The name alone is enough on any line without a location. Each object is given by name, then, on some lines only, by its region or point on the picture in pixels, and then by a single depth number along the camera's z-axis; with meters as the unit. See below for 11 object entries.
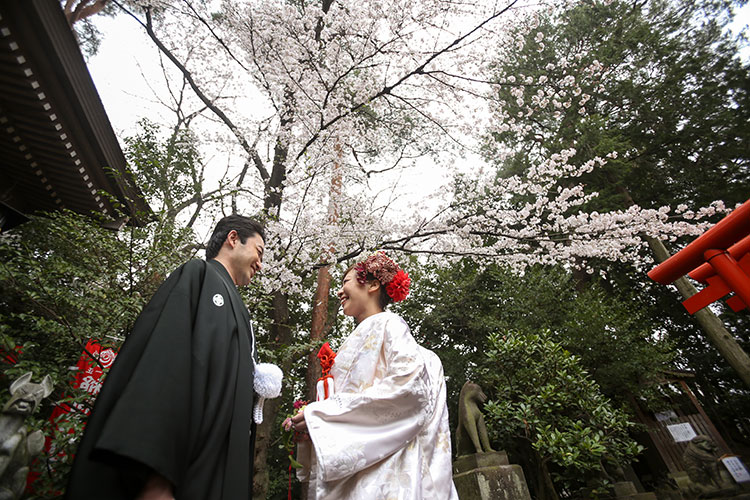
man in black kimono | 0.81
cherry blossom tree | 4.91
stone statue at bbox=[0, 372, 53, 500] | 1.80
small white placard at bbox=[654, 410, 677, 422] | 8.78
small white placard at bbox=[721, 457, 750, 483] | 6.35
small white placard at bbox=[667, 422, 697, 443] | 8.20
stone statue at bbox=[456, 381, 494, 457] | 4.59
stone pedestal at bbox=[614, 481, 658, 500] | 6.64
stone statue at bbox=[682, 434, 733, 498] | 6.44
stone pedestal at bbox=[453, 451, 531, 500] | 3.65
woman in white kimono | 1.33
